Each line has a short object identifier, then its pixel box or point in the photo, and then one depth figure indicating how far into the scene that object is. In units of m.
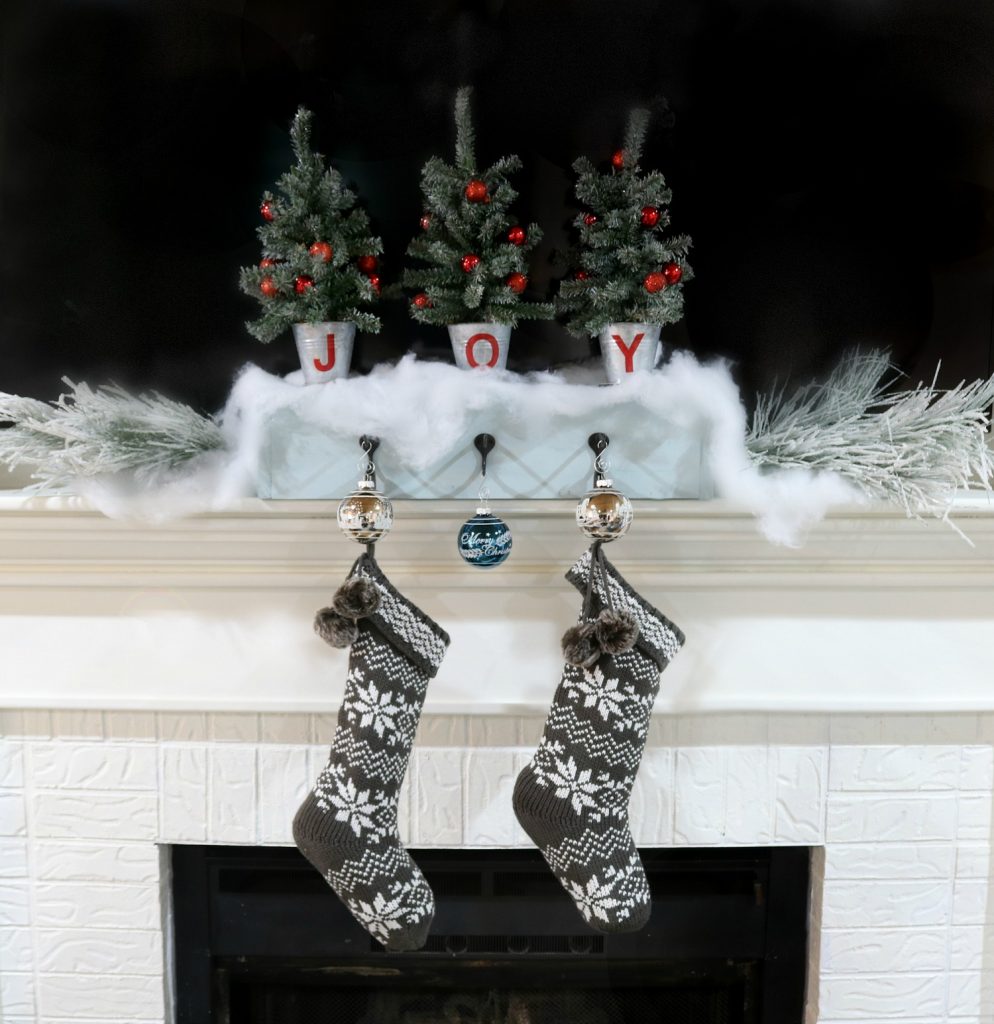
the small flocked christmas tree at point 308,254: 0.98
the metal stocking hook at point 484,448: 0.98
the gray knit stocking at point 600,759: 0.97
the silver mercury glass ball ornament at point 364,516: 0.95
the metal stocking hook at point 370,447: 0.97
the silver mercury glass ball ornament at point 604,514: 0.94
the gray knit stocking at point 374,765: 0.98
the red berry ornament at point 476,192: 0.96
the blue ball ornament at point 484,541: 0.95
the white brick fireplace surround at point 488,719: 1.07
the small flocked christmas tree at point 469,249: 0.97
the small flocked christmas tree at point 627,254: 0.97
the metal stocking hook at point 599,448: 0.97
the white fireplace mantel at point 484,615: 1.05
